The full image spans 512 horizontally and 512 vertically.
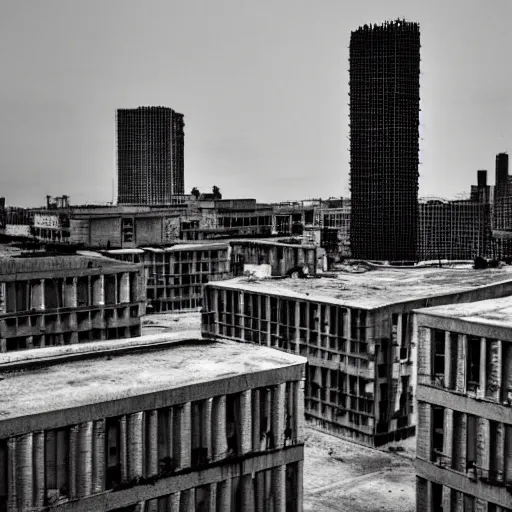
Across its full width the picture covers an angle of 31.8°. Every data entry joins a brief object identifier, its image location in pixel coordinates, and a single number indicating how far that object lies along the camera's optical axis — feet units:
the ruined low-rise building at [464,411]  87.51
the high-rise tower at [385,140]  579.89
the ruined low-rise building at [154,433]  71.72
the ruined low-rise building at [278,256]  231.30
